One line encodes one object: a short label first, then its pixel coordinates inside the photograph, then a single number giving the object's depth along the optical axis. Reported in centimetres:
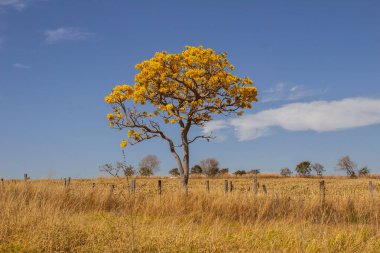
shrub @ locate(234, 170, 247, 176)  8881
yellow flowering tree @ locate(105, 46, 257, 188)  2944
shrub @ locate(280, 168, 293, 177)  9038
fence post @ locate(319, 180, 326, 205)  2257
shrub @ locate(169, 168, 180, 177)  10338
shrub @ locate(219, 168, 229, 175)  9256
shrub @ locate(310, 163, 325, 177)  9003
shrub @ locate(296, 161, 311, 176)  8881
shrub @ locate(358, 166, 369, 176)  8075
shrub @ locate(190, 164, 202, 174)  10129
